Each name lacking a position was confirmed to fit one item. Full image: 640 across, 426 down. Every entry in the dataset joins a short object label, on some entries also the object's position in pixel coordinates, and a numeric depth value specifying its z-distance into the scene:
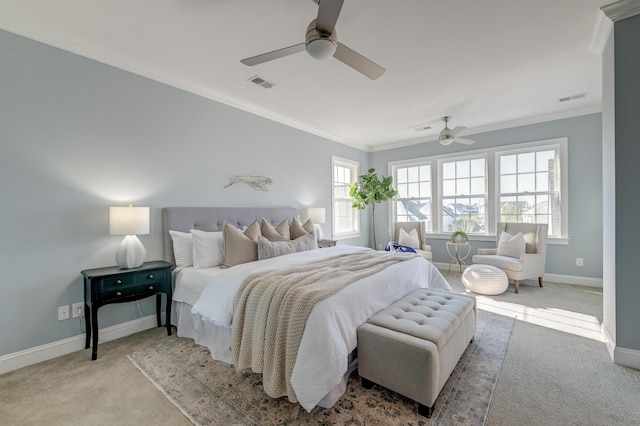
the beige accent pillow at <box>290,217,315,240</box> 3.95
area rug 1.69
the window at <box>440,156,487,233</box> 5.48
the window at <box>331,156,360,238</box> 5.95
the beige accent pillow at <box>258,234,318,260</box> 3.08
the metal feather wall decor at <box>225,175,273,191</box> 3.95
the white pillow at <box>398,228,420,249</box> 5.47
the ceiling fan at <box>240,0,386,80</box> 1.68
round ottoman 3.91
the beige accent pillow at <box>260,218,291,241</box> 3.54
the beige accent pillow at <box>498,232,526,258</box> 4.41
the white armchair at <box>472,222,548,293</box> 4.14
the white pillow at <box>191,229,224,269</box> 2.96
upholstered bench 1.69
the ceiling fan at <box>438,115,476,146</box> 4.39
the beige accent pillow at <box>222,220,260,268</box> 2.96
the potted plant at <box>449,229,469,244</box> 5.19
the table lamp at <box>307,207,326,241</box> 4.91
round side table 5.41
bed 1.68
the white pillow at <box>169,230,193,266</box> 3.09
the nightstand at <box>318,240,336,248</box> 4.58
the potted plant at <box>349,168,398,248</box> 5.82
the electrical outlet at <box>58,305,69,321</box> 2.49
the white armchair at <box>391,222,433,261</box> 5.38
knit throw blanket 1.78
